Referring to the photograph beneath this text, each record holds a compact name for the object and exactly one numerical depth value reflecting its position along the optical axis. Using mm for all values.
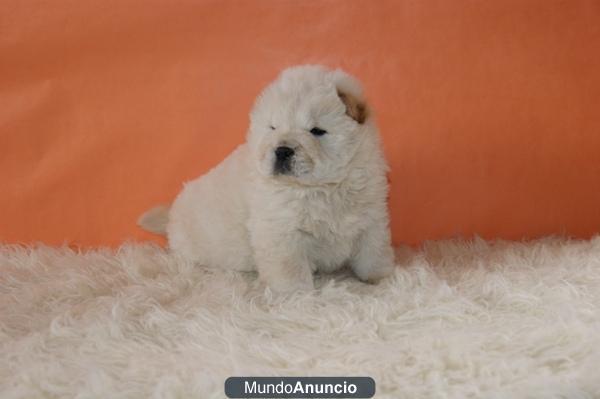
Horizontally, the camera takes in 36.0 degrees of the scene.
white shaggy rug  710
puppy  884
